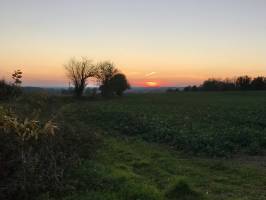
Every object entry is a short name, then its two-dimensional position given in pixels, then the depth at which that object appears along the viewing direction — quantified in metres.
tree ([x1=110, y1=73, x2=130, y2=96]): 49.48
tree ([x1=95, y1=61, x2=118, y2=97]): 48.90
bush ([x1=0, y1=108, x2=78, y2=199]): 3.78
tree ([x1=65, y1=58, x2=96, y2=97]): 45.37
